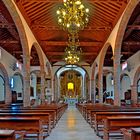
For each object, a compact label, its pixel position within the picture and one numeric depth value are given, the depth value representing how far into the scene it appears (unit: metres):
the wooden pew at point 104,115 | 4.41
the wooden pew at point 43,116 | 4.26
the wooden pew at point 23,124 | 3.65
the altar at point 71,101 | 20.11
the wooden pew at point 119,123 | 3.67
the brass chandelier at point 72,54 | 9.07
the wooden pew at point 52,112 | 5.00
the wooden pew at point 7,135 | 1.97
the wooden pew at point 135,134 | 2.10
